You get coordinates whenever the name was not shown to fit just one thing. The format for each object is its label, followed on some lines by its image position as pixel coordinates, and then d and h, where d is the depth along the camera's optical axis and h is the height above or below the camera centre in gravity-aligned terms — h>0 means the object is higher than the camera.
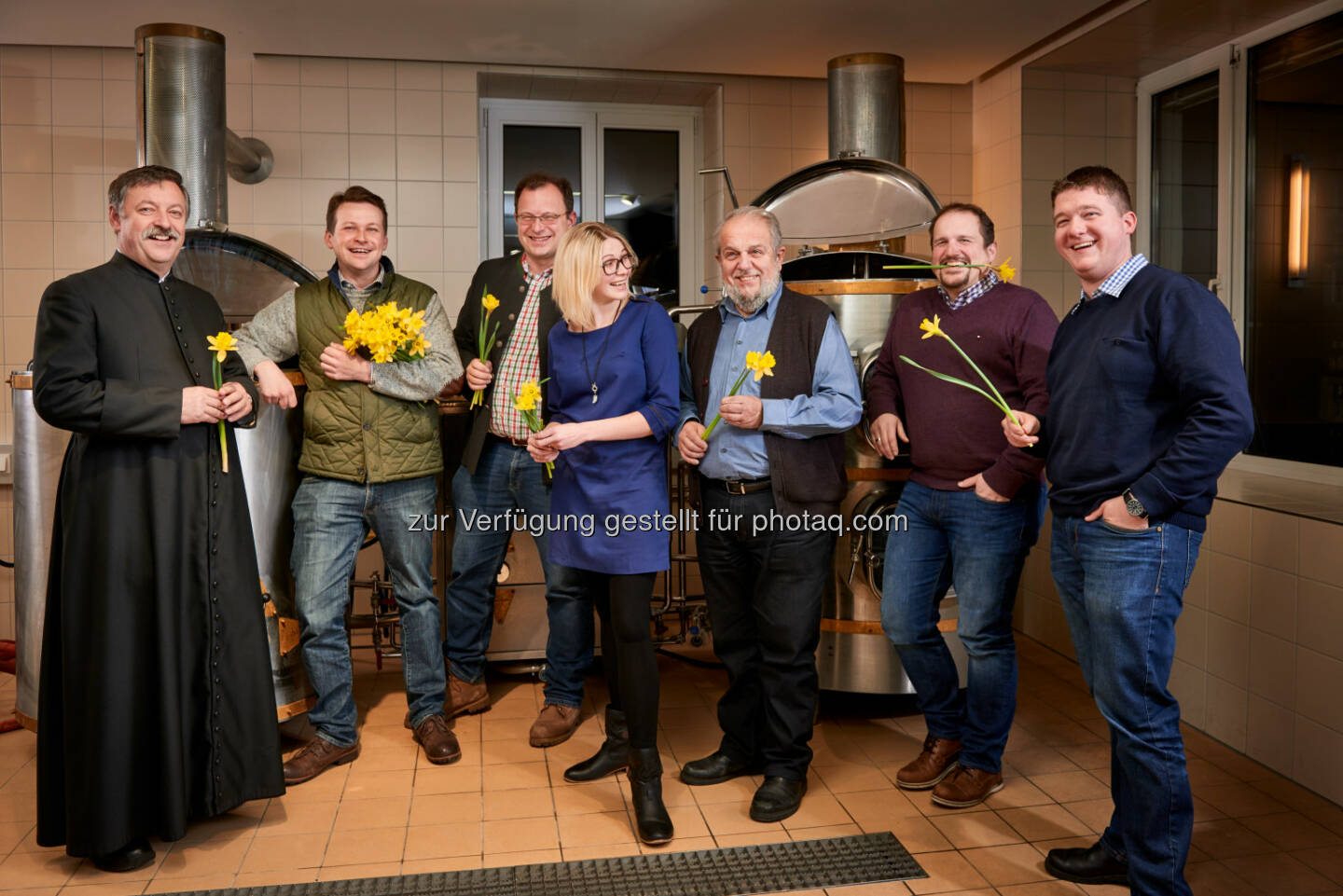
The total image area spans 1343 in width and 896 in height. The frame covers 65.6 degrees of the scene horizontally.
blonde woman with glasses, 2.38 -0.05
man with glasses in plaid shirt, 2.96 -0.09
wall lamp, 3.69 +0.72
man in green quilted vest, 2.80 -0.05
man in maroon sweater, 2.49 -0.18
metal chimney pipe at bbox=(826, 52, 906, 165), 4.09 +1.25
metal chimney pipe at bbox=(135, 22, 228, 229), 3.64 +1.13
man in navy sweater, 1.90 -0.10
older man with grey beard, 2.50 -0.10
